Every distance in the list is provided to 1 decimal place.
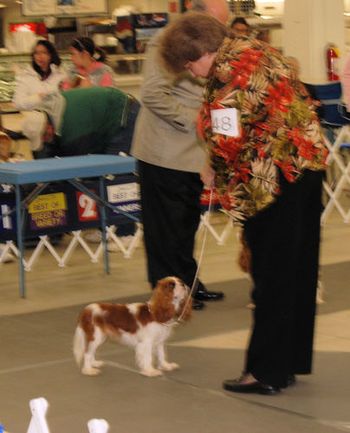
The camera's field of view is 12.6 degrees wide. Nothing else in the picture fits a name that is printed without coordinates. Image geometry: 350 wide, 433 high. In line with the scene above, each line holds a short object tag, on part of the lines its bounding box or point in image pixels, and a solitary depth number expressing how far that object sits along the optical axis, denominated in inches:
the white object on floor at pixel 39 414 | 160.2
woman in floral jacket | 245.7
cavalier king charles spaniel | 277.4
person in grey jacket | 338.4
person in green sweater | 471.7
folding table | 374.6
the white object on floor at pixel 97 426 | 151.6
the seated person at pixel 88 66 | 518.3
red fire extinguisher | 629.8
